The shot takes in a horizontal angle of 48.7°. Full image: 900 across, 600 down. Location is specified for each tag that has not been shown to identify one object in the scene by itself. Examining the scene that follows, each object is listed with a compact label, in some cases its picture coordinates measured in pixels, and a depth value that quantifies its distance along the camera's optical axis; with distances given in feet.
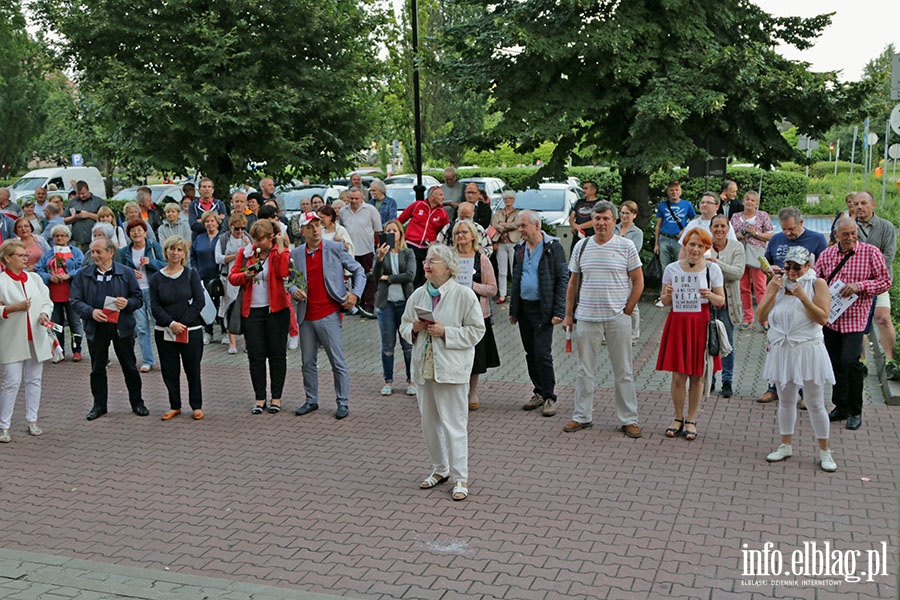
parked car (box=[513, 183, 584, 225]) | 70.08
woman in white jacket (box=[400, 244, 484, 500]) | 24.19
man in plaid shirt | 29.12
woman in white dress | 25.67
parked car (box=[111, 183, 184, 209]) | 93.76
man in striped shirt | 28.94
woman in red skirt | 28.19
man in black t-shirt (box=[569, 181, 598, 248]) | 49.39
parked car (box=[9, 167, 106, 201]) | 106.01
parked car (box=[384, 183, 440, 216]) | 76.02
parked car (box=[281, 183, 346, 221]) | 76.23
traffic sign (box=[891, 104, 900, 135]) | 42.84
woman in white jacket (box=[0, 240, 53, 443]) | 30.30
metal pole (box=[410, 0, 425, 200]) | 67.70
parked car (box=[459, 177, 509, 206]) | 78.01
